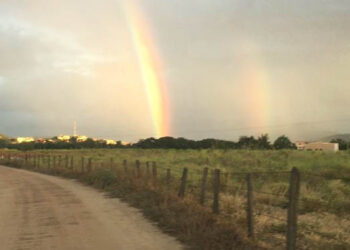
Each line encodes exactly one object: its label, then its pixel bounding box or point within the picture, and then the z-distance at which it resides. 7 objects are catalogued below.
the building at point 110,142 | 141.88
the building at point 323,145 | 85.91
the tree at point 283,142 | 78.90
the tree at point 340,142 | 83.70
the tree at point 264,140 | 71.56
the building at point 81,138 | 151.25
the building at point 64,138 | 162.62
